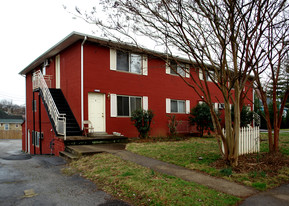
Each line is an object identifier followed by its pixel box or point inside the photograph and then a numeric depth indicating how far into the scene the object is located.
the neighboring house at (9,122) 57.20
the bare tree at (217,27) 6.47
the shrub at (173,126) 14.82
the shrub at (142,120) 13.05
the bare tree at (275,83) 7.45
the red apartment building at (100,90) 12.45
